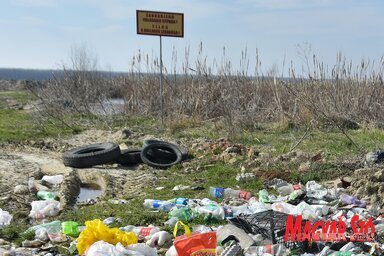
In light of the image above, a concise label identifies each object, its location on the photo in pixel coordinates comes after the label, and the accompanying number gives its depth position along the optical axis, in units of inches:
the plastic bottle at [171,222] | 200.5
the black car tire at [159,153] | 368.8
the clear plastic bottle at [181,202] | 227.9
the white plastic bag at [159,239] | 177.9
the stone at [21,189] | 267.0
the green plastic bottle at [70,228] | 189.9
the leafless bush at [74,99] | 580.4
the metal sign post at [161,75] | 540.4
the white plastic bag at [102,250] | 154.6
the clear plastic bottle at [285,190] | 251.1
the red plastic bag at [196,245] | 159.0
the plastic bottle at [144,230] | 186.9
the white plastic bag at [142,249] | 160.6
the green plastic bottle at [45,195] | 256.8
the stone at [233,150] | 347.5
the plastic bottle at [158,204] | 223.9
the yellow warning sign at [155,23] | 529.7
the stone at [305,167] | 286.6
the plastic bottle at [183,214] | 207.8
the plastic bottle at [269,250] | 158.7
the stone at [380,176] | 242.2
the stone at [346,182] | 254.1
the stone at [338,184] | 255.6
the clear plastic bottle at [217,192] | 251.0
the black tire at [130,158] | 358.0
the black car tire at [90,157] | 342.0
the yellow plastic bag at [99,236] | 166.1
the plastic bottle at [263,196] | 236.4
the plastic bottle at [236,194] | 247.4
